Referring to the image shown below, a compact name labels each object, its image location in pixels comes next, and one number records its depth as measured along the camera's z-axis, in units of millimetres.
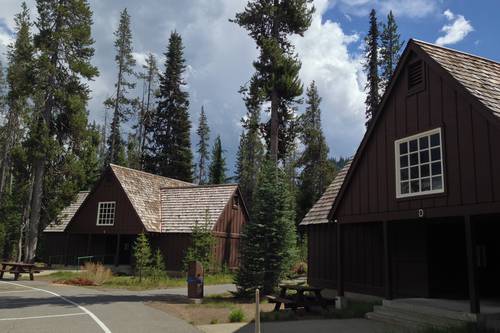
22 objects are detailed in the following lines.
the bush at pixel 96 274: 23006
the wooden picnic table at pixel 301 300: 13584
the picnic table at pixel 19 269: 23641
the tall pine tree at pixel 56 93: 30281
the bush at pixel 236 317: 12367
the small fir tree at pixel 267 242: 17656
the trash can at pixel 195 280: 16609
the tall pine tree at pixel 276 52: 24656
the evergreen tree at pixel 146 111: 54344
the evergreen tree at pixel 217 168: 56656
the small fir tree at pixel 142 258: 22797
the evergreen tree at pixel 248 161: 65012
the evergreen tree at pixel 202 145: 75625
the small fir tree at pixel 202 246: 25145
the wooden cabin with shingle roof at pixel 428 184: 10602
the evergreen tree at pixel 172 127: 50781
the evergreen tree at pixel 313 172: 46000
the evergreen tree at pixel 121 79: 49688
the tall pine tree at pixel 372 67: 41375
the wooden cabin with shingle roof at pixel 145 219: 29062
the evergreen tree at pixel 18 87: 30703
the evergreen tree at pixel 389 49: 42312
